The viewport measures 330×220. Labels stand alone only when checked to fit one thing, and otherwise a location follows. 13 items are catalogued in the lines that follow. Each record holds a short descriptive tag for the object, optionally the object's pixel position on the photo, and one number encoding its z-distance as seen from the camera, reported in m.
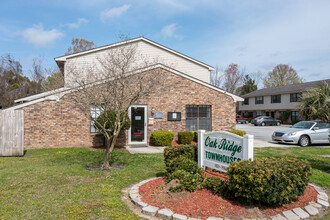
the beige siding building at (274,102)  35.91
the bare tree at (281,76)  53.88
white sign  5.02
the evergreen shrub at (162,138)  12.77
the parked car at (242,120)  39.75
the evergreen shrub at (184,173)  4.89
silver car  13.68
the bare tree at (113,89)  7.41
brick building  11.66
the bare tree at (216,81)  44.25
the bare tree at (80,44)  37.69
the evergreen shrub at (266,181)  4.04
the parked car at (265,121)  33.72
